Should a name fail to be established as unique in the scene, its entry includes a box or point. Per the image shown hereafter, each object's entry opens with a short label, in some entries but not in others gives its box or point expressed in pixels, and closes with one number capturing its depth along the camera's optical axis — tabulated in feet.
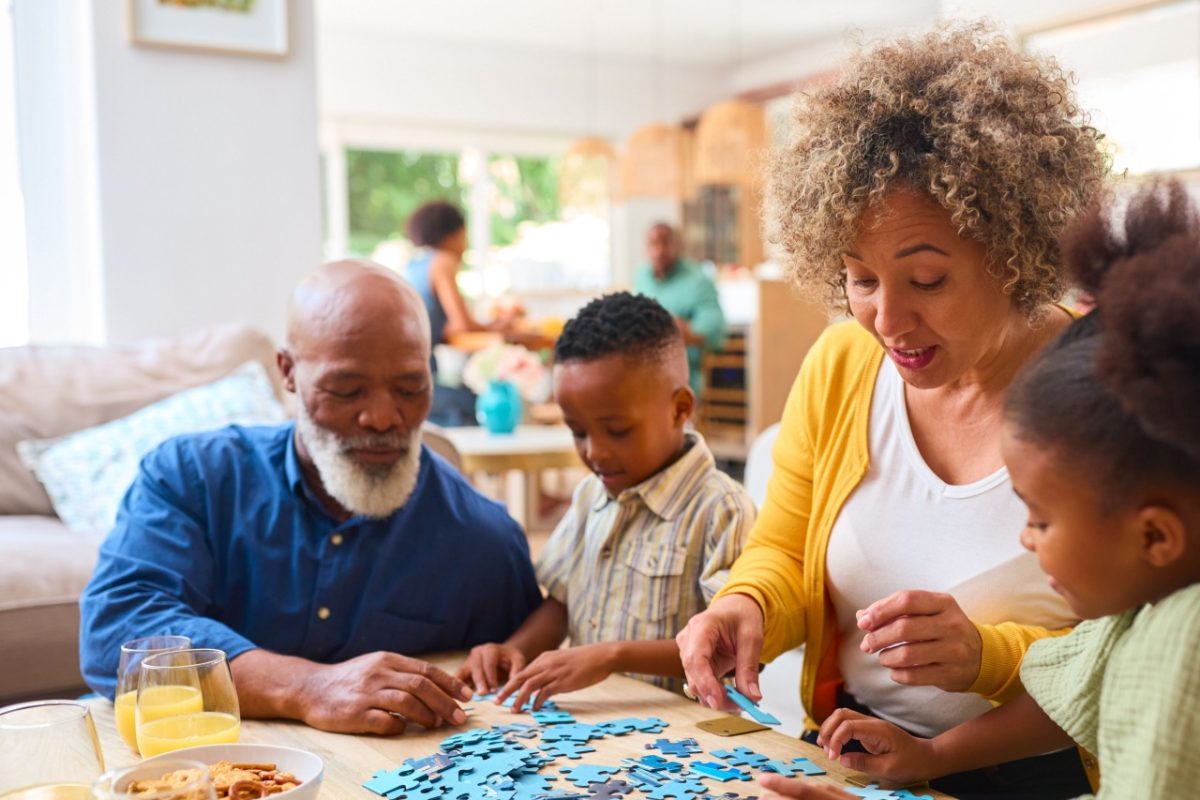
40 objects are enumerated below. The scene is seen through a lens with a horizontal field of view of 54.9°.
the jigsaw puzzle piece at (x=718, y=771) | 3.94
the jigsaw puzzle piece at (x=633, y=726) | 4.49
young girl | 2.61
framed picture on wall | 12.25
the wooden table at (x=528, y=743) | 4.12
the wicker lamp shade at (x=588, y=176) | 27.99
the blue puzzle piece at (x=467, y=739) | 4.37
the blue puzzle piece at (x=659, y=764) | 4.03
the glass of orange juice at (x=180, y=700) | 4.00
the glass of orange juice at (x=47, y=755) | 3.30
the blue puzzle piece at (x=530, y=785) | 3.85
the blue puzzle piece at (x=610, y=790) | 3.78
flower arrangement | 15.90
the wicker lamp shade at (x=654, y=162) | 27.37
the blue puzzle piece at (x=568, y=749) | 4.23
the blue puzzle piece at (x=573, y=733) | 4.41
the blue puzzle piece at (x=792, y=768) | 4.01
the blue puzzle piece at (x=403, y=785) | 3.92
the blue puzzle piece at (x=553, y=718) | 4.64
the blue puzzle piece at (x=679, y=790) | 3.78
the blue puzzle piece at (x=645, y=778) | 3.87
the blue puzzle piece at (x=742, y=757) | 4.08
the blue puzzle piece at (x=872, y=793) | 3.78
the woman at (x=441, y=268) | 19.75
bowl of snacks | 3.60
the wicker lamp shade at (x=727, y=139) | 25.59
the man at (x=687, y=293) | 22.49
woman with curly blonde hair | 4.29
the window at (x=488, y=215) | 31.71
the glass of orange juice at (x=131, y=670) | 4.13
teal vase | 15.40
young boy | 5.94
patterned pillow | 10.12
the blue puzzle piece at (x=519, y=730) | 4.48
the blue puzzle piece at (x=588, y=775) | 3.94
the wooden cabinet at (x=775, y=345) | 20.20
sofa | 8.57
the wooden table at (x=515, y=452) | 14.19
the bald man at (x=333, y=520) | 5.79
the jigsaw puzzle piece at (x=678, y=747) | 4.21
